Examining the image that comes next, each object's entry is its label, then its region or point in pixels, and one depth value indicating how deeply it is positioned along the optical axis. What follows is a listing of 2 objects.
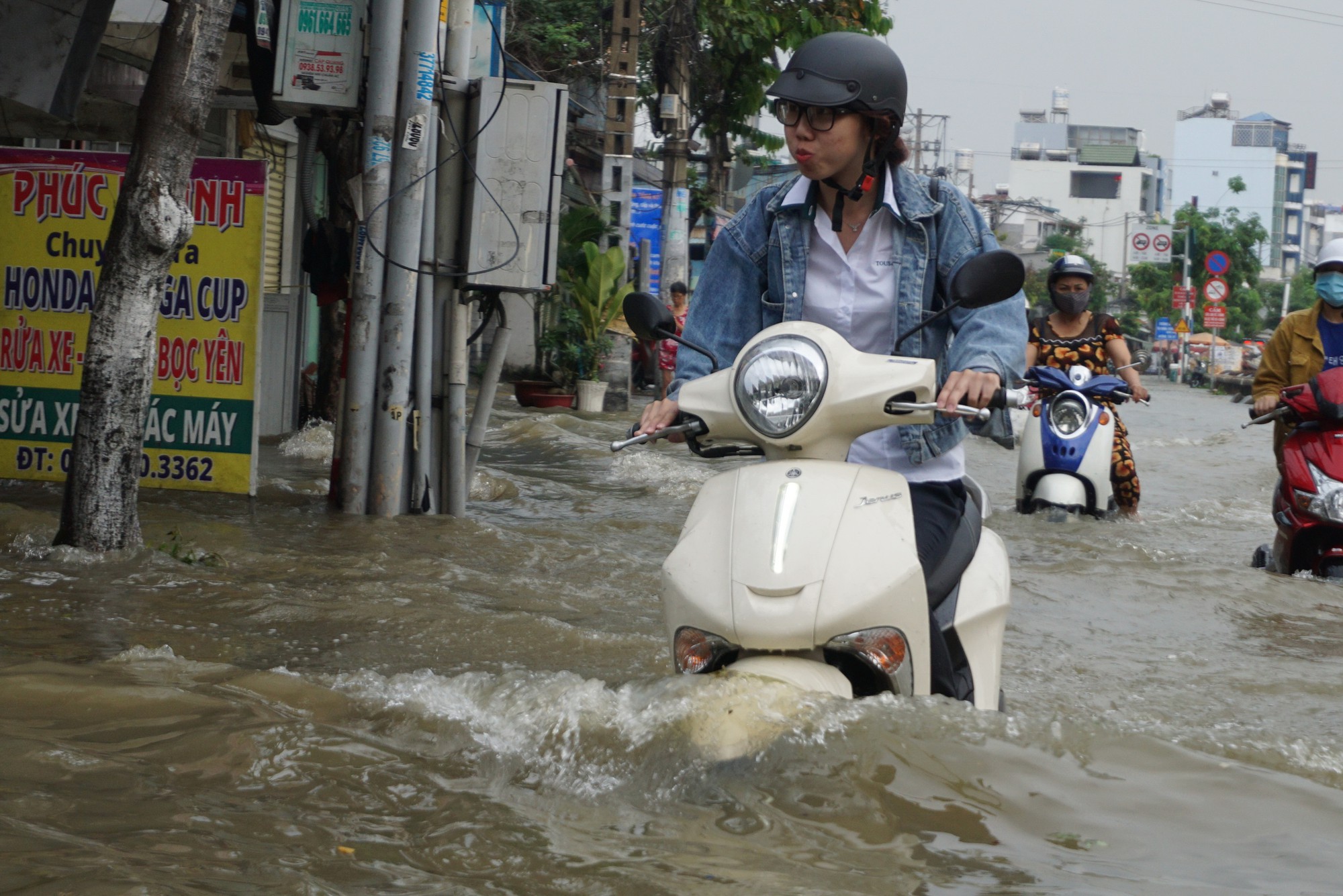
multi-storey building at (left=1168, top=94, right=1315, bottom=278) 114.00
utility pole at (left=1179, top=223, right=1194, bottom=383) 61.25
